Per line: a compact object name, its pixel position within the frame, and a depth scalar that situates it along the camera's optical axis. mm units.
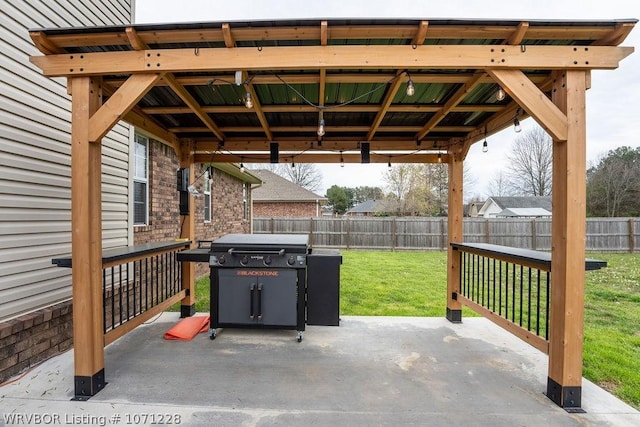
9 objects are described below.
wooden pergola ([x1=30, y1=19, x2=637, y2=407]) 2303
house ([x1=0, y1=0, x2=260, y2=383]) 2739
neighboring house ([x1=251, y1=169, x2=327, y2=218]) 18375
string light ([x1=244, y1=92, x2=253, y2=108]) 2809
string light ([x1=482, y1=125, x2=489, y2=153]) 3849
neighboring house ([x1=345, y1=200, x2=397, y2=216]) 22969
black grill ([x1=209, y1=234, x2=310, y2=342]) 3502
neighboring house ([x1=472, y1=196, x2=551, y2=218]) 25875
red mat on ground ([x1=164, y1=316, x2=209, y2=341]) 3617
